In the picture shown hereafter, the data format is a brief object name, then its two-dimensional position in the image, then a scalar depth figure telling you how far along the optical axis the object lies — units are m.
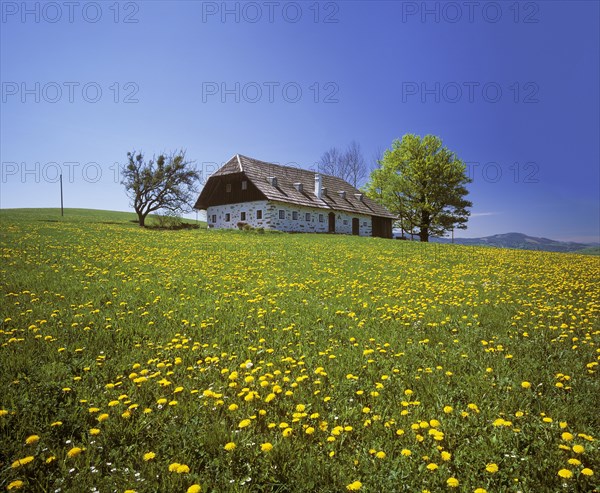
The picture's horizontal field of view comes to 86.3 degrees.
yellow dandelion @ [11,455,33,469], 2.18
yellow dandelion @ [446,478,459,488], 2.17
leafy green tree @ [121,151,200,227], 40.03
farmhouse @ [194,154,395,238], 32.47
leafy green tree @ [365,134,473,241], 39.69
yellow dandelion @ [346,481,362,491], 2.07
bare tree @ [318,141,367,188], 51.84
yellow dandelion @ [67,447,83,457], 2.36
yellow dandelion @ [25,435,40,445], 2.44
